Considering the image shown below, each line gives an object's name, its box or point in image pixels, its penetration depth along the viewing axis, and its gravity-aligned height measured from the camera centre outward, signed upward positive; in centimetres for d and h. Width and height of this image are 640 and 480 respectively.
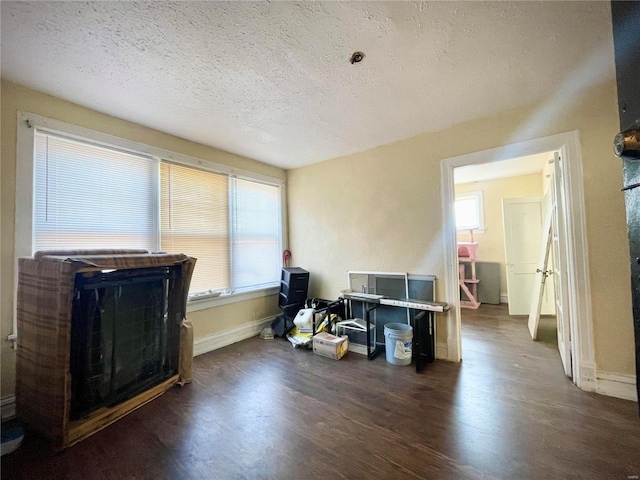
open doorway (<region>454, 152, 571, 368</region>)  363 -6
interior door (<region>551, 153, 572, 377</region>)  223 -15
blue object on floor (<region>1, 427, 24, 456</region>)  149 -109
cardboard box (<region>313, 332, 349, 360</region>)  271 -106
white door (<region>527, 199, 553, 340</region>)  303 -38
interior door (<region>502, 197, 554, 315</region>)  407 -10
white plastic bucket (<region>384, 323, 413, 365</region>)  253 -99
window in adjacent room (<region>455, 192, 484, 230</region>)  519 +70
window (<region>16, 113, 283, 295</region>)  200 +49
